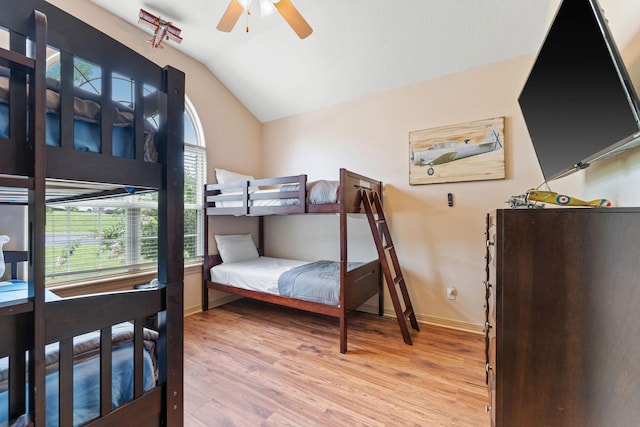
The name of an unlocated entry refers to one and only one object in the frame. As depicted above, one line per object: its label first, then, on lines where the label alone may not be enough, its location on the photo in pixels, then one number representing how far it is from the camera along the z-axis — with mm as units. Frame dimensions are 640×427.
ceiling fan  1814
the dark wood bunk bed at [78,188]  682
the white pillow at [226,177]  3239
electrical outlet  2738
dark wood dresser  839
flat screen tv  915
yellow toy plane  1103
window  2275
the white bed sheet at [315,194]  2531
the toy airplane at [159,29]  2351
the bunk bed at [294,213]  2381
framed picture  2551
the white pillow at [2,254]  1592
